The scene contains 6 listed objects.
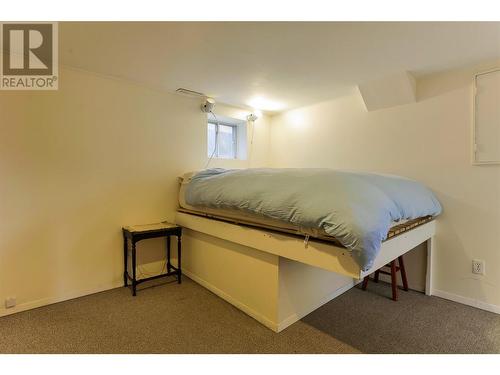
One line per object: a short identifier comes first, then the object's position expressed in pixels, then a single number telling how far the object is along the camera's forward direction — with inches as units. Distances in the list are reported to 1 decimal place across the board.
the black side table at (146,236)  90.9
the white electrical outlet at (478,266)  83.9
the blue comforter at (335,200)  49.3
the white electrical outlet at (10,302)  77.1
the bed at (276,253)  58.7
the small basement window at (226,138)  133.0
